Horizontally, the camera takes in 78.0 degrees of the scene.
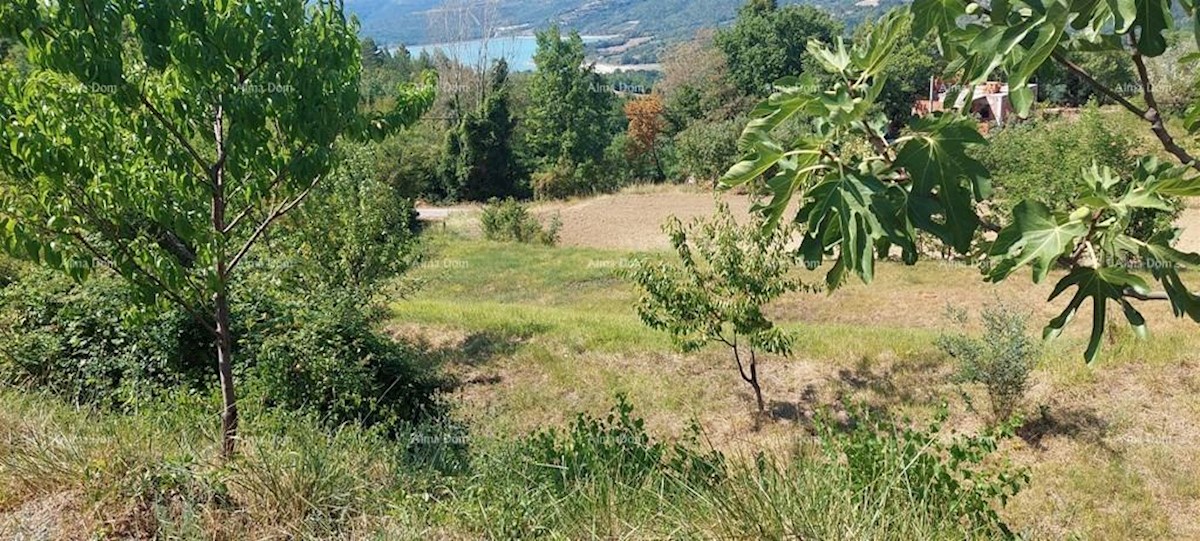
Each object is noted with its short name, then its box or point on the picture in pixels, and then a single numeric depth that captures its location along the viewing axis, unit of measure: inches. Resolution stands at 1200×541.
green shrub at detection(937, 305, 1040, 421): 303.7
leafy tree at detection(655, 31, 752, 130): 2025.1
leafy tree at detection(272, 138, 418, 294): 385.4
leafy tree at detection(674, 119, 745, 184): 1583.4
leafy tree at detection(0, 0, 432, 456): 127.8
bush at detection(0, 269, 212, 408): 251.0
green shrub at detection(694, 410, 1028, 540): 103.4
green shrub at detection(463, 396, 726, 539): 110.4
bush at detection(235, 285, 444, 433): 255.9
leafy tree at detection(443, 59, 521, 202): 1718.8
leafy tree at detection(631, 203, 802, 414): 313.3
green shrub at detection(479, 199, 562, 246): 1078.4
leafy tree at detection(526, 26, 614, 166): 1939.0
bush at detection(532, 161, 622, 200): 1743.4
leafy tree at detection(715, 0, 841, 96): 2091.5
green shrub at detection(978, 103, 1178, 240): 444.5
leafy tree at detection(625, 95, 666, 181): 2021.4
